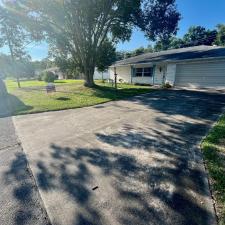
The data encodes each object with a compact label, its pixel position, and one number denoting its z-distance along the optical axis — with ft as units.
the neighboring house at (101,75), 107.59
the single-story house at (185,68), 45.73
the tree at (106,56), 66.28
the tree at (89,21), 41.70
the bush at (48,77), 97.30
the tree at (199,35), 168.33
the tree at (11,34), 44.52
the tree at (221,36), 144.70
